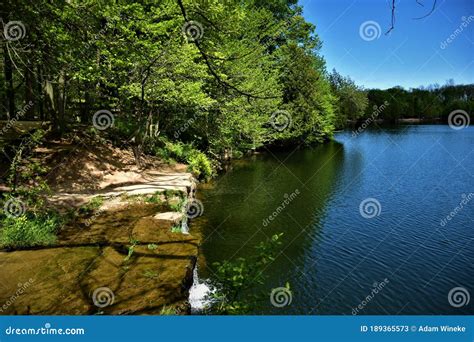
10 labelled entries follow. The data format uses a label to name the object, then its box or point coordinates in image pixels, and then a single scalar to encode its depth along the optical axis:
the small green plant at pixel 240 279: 4.96
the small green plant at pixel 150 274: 6.80
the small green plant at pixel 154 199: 12.85
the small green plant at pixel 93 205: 11.35
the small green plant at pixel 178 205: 12.23
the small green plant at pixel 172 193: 13.62
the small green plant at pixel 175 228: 10.14
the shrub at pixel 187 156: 21.14
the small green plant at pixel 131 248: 7.59
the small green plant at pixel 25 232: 7.98
